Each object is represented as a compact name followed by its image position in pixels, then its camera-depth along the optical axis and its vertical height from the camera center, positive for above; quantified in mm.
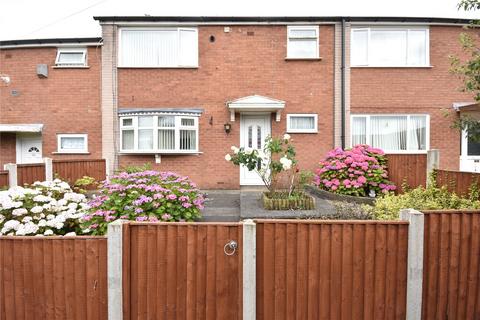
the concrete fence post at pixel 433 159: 7449 -167
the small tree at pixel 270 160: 6648 -173
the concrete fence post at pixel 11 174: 7114 -528
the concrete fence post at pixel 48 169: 7898 -451
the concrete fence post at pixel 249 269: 3258 -1287
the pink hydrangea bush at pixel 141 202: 4637 -827
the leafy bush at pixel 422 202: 5230 -948
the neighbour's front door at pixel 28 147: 10992 +194
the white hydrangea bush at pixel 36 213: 4504 -1027
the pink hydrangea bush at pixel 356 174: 8242 -622
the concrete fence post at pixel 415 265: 3307 -1262
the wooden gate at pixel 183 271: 3324 -1346
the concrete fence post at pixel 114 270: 3217 -1285
